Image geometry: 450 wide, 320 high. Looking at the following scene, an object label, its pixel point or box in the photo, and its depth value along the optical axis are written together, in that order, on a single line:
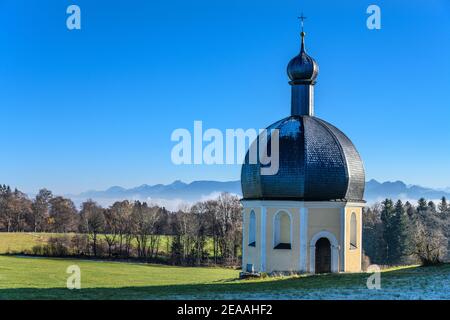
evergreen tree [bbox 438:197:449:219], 77.16
